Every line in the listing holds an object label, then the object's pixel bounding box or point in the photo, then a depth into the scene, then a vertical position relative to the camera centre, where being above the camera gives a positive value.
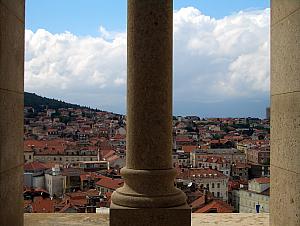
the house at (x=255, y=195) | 56.25 -6.94
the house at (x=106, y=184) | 64.72 -6.31
